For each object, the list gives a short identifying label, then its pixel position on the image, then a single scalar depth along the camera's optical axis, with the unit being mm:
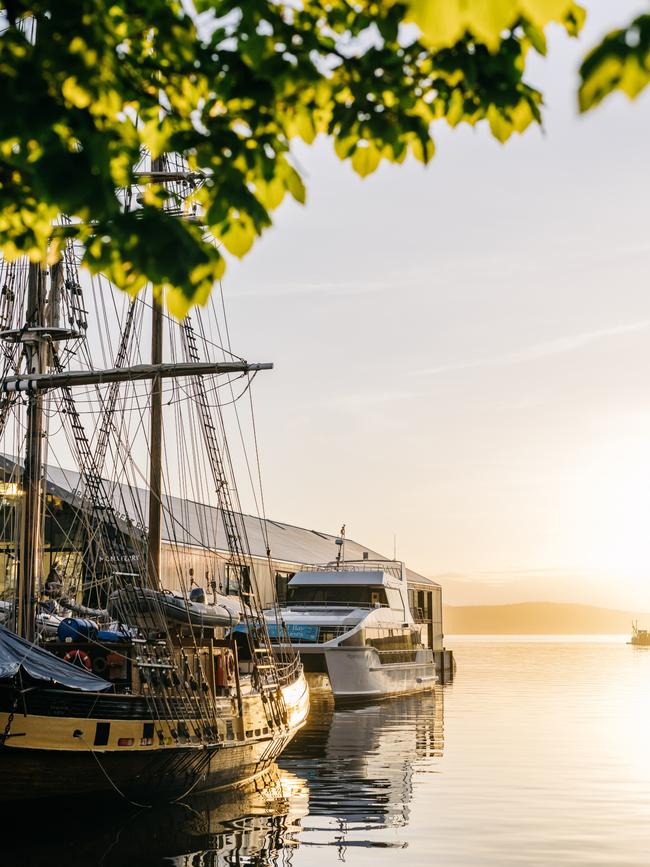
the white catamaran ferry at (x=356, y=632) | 51125
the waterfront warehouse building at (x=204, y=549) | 44719
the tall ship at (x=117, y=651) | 20859
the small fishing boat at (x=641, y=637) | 188325
